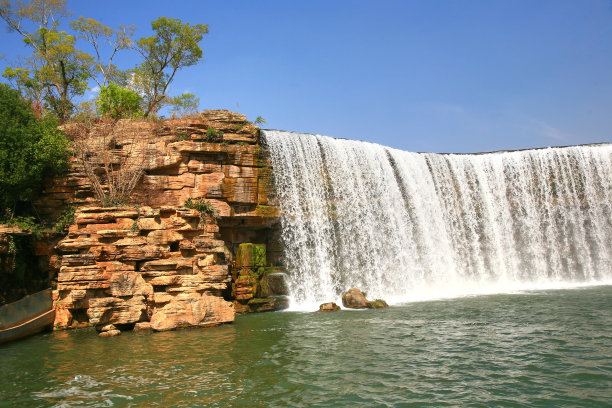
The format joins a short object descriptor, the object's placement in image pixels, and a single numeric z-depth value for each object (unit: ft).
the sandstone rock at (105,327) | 41.06
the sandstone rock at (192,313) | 42.29
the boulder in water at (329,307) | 51.78
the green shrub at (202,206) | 55.26
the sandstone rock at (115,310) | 41.16
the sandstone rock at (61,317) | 43.29
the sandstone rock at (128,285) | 42.80
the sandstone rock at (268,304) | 53.93
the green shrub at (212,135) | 61.05
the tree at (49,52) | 89.45
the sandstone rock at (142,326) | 42.53
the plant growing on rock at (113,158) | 56.95
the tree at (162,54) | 102.83
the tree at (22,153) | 53.57
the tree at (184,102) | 112.68
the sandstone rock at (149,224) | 47.09
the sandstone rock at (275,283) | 56.44
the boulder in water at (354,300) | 53.31
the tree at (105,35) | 98.58
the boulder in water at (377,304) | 53.26
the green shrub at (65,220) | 52.75
